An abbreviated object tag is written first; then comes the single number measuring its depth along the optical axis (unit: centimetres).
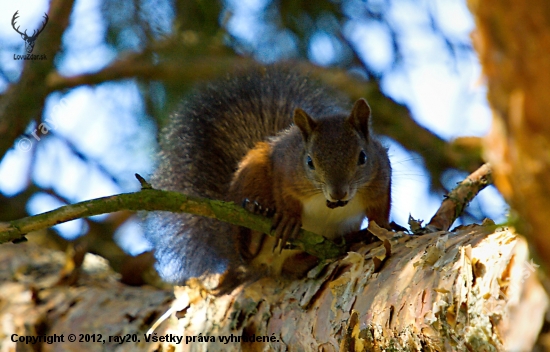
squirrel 383
